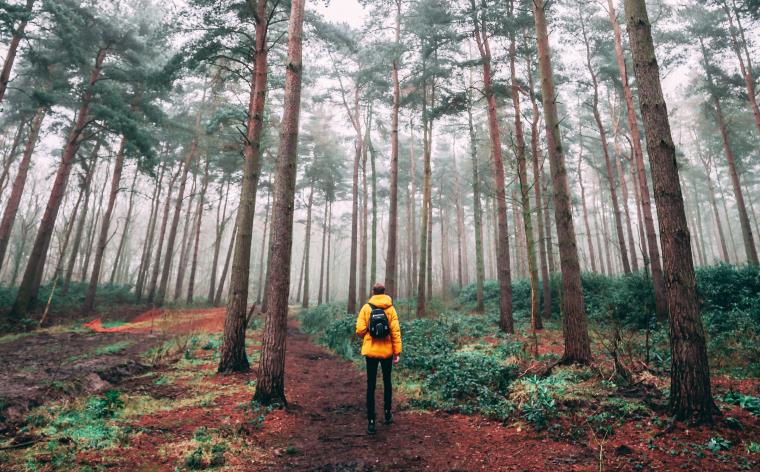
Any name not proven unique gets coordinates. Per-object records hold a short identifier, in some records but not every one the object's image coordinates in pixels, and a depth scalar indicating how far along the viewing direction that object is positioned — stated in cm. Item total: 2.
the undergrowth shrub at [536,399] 456
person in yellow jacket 506
